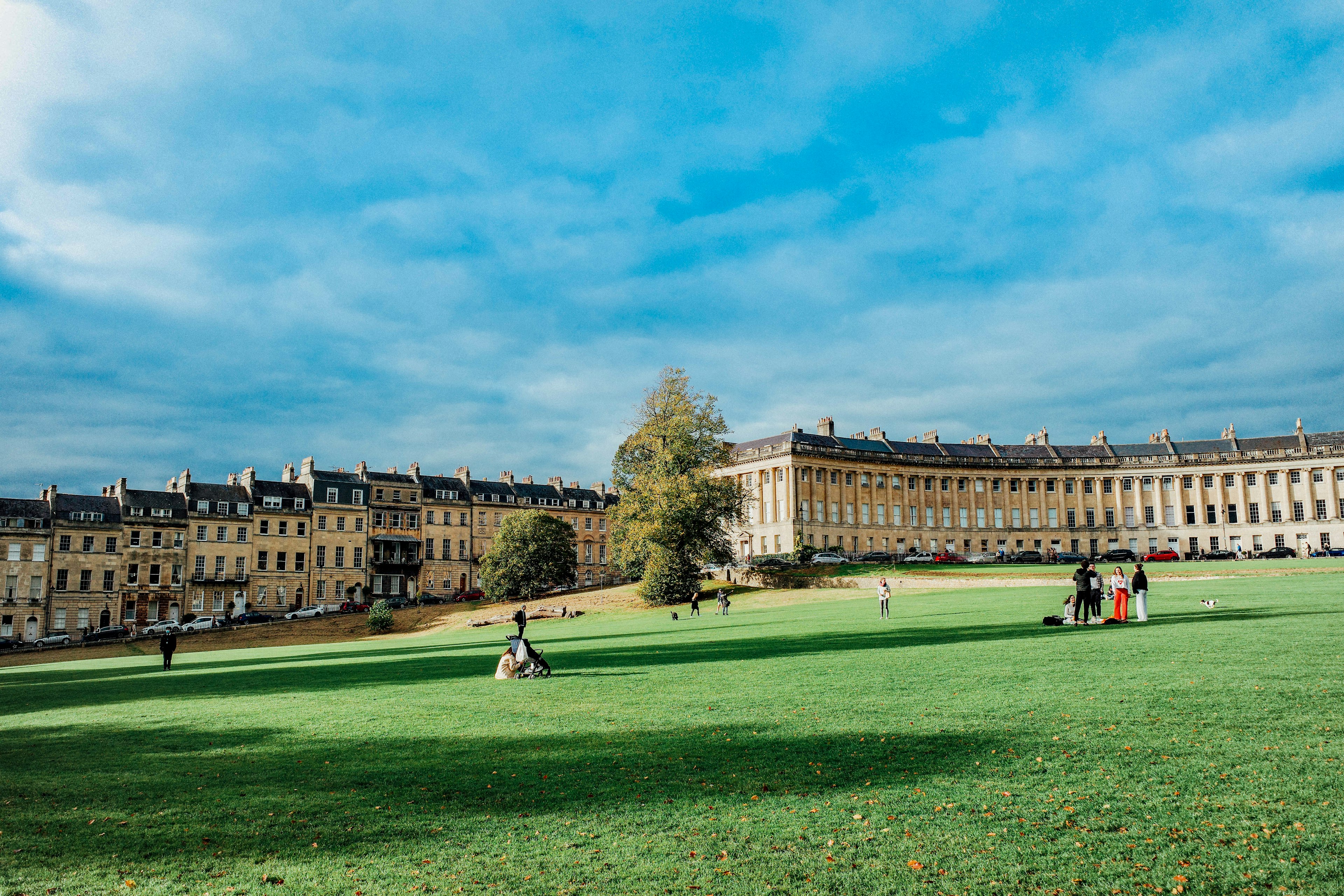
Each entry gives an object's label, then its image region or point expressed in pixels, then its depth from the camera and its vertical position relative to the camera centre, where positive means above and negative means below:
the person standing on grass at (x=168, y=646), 33.50 -2.78
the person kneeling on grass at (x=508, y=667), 20.52 -2.33
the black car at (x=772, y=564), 71.84 +0.09
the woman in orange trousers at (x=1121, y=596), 25.94 -1.10
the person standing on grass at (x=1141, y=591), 25.94 -0.97
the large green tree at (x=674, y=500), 58.34 +4.54
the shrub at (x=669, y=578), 59.09 -0.79
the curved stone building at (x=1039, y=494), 104.38 +8.48
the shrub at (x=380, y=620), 62.91 -3.55
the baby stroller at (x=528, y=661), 20.61 -2.20
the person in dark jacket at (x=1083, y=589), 25.78 -0.86
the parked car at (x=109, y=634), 68.44 -4.65
